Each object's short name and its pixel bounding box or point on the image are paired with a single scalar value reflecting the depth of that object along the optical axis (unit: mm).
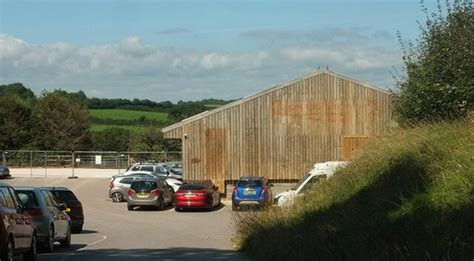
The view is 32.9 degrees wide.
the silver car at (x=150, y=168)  54156
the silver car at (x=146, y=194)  41188
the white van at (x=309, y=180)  26283
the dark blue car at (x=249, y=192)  38938
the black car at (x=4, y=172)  62553
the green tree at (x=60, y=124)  85250
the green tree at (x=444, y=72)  20875
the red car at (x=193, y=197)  40938
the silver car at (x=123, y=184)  46725
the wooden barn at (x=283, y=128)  46312
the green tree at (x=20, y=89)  127562
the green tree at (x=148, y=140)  90562
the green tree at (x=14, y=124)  84188
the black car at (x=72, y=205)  26922
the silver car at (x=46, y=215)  18938
